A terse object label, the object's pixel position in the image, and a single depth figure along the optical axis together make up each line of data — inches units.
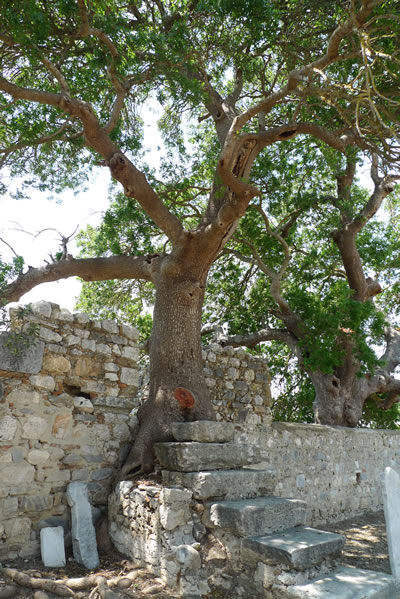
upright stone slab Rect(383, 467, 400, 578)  158.6
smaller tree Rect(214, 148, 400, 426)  351.3
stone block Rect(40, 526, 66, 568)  152.6
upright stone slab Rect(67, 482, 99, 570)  155.7
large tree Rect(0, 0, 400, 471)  198.8
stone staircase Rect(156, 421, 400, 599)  119.7
